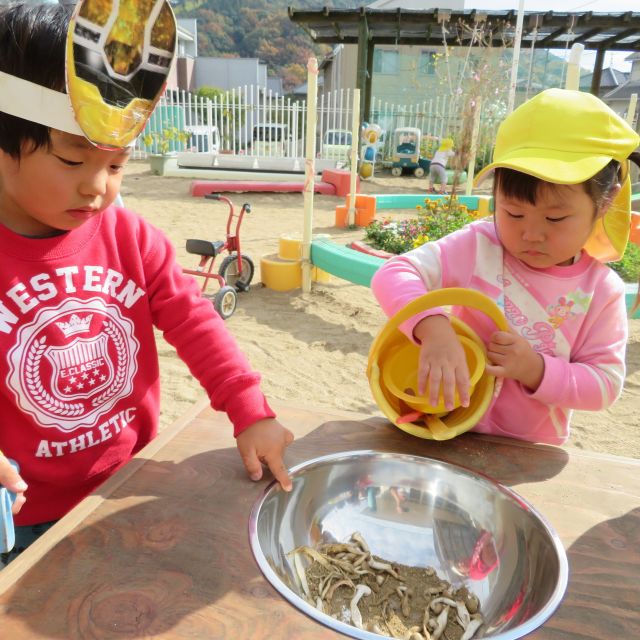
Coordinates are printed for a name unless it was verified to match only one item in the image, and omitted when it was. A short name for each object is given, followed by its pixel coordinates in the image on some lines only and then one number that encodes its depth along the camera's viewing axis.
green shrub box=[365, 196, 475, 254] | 5.53
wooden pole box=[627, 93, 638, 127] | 8.90
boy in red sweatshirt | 0.85
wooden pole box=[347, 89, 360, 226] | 5.99
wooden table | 0.63
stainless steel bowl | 0.79
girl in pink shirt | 1.01
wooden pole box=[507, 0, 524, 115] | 6.49
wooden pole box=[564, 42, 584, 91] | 3.03
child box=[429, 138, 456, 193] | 10.24
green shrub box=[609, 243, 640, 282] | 4.70
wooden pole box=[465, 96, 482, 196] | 6.79
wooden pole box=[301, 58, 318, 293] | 4.04
